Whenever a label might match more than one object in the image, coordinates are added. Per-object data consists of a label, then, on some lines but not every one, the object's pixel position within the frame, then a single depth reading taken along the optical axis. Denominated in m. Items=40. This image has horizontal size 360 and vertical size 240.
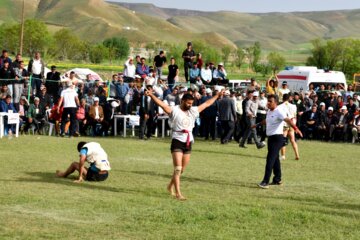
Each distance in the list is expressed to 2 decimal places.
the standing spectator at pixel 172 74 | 30.12
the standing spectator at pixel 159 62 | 29.98
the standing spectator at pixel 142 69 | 28.84
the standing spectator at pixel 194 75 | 30.08
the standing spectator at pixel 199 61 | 30.82
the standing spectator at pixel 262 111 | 24.05
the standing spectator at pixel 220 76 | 30.42
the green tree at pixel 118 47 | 111.17
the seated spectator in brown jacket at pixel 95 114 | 24.94
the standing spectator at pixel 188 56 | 30.31
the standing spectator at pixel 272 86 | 24.72
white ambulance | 35.36
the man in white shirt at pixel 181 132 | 12.41
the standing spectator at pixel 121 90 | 26.67
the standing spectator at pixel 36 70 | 26.39
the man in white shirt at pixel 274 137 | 14.50
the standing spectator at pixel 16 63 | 25.73
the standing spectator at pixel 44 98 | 24.95
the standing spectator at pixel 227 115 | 24.70
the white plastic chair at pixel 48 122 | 24.53
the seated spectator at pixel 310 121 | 27.94
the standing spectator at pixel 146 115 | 24.55
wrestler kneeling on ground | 14.08
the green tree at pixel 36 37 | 98.69
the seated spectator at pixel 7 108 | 22.78
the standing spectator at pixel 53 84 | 26.70
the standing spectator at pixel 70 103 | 23.53
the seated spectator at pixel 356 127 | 27.20
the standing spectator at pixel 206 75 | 30.28
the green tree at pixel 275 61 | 102.97
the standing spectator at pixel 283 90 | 25.37
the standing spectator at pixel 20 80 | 25.05
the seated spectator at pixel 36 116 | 24.34
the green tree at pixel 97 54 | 99.81
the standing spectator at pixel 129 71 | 28.52
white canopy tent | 45.66
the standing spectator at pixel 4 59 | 25.55
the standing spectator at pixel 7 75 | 25.09
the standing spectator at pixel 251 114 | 22.97
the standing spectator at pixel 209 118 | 25.83
